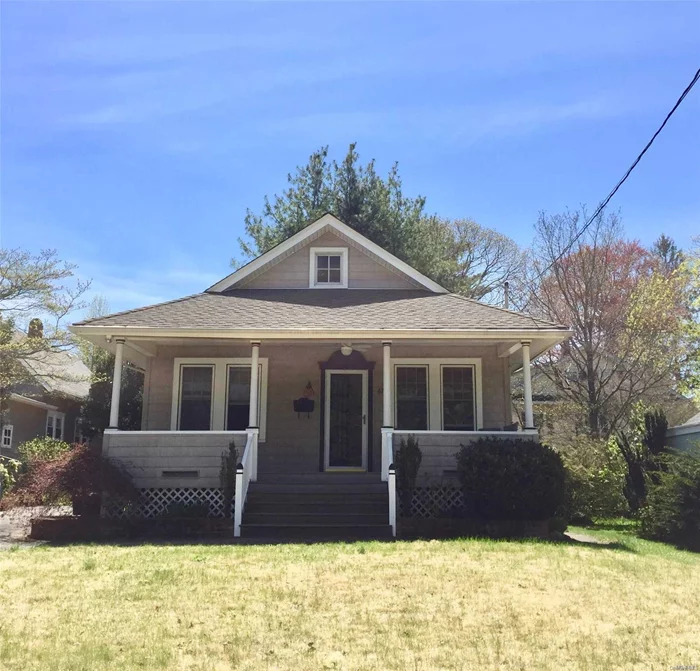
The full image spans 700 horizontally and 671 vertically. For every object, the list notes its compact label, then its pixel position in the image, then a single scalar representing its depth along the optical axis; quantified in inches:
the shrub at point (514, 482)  431.5
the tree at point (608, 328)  861.2
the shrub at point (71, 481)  425.1
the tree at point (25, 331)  897.5
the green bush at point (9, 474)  697.6
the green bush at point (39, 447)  755.4
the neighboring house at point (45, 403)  981.2
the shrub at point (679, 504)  420.8
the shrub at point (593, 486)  569.9
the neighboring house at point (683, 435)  545.1
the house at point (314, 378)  479.8
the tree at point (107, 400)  899.4
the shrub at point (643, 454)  556.4
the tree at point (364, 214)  1030.4
